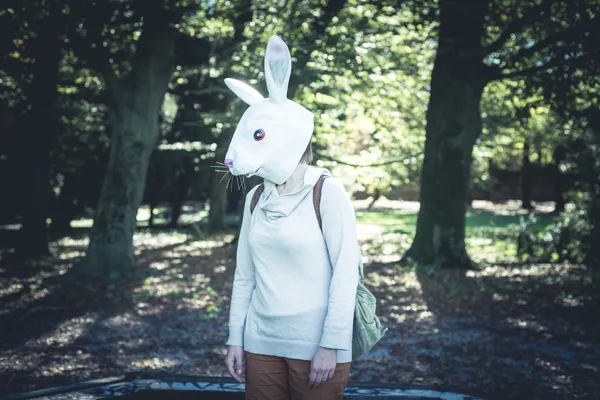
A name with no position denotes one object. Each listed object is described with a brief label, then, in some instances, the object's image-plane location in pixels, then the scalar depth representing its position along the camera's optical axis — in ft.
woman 8.91
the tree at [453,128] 38.99
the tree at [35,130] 41.39
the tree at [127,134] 36.22
